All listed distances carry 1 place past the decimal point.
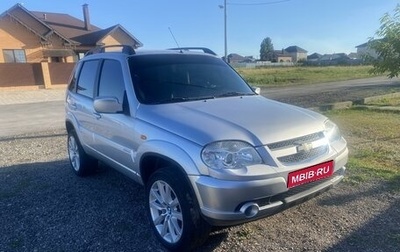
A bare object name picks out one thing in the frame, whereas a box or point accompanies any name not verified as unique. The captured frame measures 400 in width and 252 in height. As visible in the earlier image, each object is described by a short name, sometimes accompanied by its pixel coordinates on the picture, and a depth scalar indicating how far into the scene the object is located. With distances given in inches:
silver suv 100.7
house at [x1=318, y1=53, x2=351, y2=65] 2911.7
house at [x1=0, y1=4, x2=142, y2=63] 1035.9
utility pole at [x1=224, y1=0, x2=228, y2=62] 1027.9
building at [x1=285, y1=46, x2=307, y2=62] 4826.3
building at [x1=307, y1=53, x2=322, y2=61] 4905.0
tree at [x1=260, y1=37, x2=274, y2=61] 4372.5
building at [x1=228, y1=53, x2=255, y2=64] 4809.1
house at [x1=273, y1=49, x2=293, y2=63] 4191.9
